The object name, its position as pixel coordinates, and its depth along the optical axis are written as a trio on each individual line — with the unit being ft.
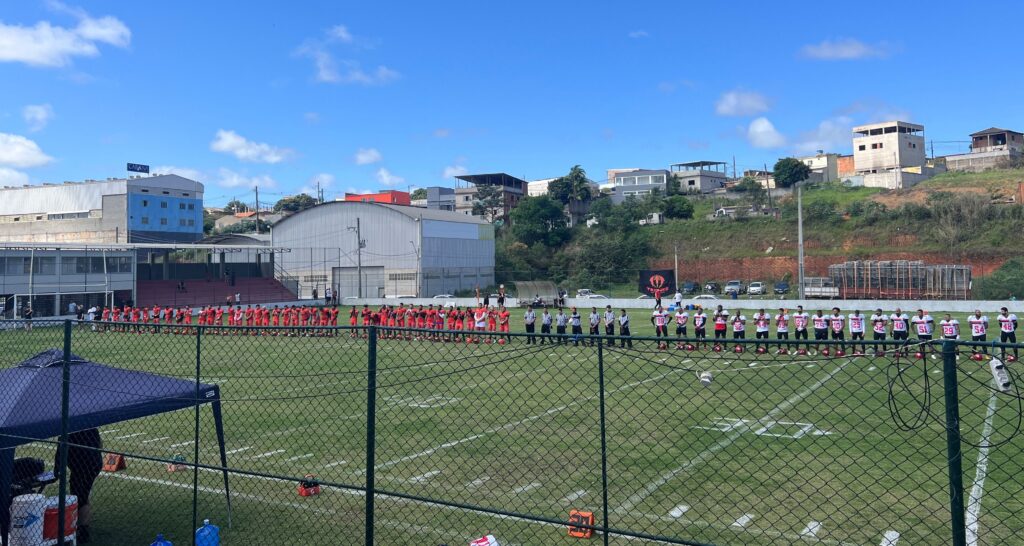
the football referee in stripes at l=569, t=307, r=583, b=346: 86.47
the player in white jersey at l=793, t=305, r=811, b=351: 73.10
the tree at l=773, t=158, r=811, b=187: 284.20
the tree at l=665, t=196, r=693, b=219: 250.16
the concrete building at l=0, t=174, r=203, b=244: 222.07
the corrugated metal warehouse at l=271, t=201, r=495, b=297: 188.75
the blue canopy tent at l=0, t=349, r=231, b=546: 20.75
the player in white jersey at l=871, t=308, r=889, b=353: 71.20
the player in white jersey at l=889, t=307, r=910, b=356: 70.95
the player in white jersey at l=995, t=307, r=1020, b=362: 64.80
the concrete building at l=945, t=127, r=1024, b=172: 298.56
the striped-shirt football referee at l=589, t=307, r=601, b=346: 84.99
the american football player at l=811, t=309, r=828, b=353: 74.28
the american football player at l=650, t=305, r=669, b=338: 80.79
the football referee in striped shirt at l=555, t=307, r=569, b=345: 80.78
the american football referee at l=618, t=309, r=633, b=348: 74.84
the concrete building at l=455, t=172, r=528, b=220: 316.60
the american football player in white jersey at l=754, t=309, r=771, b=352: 74.69
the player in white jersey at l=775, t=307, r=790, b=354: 74.38
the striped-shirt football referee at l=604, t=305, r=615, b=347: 83.77
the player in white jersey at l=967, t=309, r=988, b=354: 65.72
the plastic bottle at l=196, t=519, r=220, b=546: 20.89
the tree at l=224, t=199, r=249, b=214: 420.77
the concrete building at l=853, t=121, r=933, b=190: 306.35
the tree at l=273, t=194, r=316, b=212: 369.71
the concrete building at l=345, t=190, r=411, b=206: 307.58
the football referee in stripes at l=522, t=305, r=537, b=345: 88.94
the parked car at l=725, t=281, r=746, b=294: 178.50
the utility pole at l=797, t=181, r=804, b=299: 132.57
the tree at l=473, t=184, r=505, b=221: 306.14
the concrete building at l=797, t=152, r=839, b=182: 340.65
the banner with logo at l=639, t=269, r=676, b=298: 155.84
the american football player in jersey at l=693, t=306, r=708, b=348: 71.13
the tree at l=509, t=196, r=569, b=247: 244.42
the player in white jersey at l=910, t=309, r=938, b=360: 66.49
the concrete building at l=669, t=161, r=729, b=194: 342.85
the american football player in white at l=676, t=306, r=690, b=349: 80.69
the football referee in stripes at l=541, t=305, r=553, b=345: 86.33
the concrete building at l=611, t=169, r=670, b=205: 333.01
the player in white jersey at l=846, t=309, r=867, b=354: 70.18
